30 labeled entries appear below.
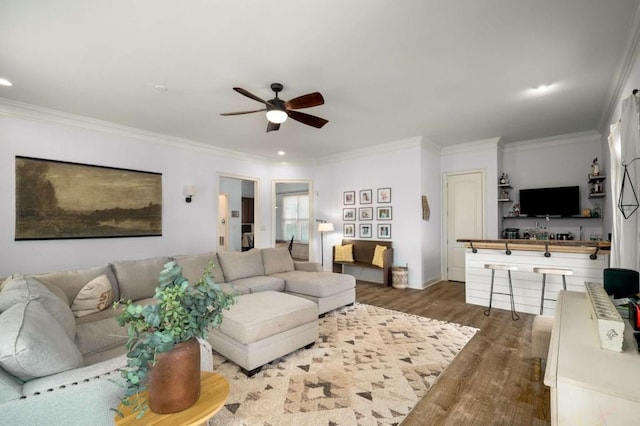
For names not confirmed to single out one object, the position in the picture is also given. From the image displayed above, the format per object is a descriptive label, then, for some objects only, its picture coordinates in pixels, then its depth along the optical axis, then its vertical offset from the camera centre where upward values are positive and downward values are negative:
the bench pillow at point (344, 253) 6.05 -0.81
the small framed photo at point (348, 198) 6.29 +0.36
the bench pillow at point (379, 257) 5.45 -0.80
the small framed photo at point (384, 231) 5.80 -0.33
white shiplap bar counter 3.55 -0.68
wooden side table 1.08 -0.76
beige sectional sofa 1.13 -0.69
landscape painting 3.67 +0.20
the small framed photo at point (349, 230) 6.31 -0.34
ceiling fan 2.82 +1.11
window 10.19 -0.09
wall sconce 5.06 +0.43
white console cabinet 0.87 -0.54
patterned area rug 1.95 -1.33
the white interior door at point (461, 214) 5.60 +0.00
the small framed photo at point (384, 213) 5.78 +0.03
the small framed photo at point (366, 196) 6.02 +0.38
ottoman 2.45 -1.03
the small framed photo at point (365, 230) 6.07 -0.33
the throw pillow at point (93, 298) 2.57 -0.75
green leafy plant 1.05 -0.40
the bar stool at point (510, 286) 3.61 -0.95
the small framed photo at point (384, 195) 5.76 +0.39
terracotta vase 1.09 -0.63
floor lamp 6.32 -0.27
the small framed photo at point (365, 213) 6.04 +0.03
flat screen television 4.98 +0.23
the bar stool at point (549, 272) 3.21 -0.67
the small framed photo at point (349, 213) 6.30 +0.03
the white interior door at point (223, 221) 8.55 -0.18
